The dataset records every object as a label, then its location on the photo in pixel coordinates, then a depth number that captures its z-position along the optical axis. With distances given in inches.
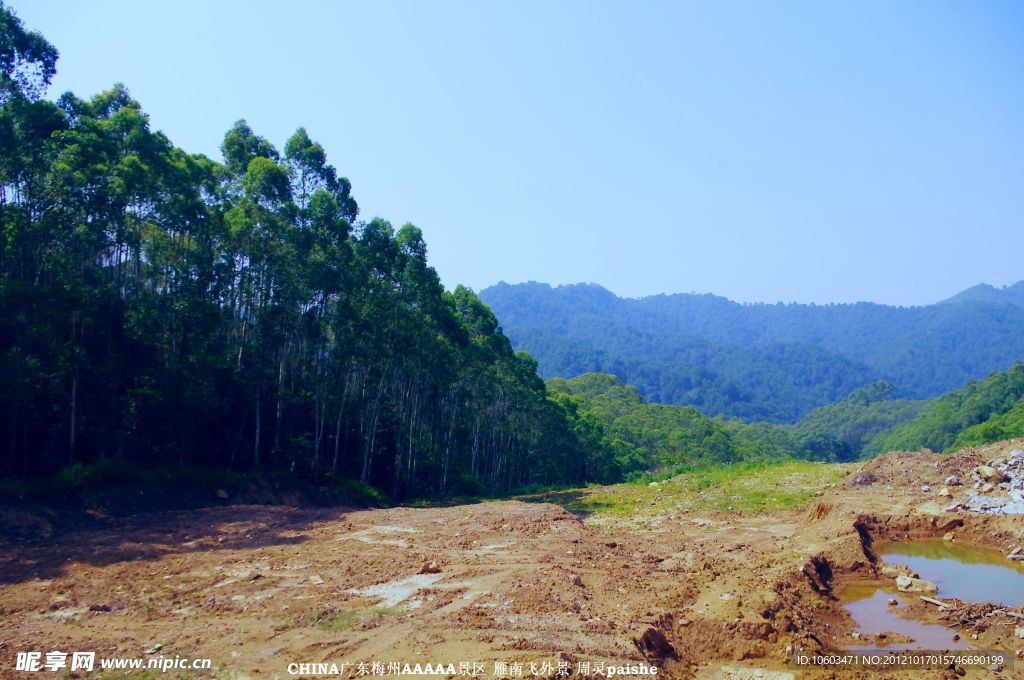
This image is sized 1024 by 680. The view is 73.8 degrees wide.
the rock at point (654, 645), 328.2
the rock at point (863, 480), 899.3
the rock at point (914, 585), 491.4
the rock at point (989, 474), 733.3
